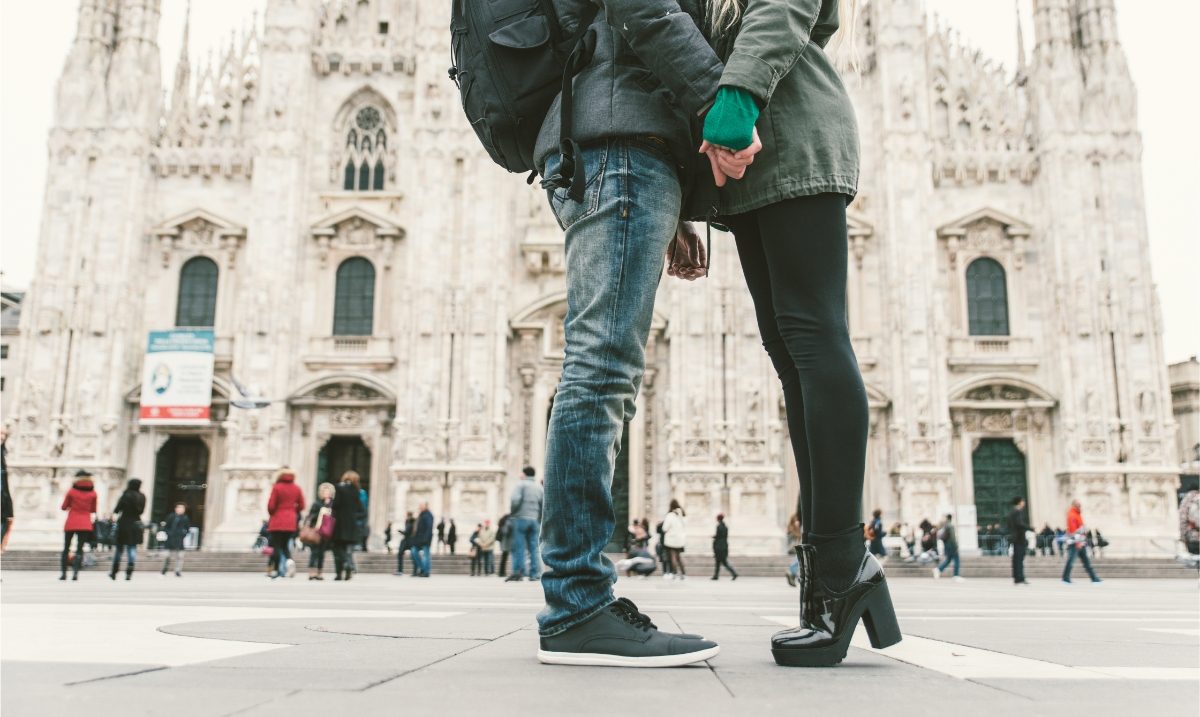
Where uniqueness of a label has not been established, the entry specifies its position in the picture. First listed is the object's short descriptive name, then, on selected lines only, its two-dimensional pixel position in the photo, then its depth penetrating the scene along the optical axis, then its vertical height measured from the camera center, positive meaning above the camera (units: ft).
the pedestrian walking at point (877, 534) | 57.36 -0.76
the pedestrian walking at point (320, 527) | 40.83 -0.61
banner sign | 70.79 +9.64
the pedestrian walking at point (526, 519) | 43.04 -0.12
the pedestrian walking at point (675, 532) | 49.47 -0.69
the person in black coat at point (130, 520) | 40.04 -0.41
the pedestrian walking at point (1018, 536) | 46.32 -0.63
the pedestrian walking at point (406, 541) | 53.96 -1.48
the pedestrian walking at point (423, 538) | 48.96 -1.18
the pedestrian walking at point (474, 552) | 54.85 -2.06
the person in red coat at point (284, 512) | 38.58 +0.02
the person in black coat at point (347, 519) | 40.14 -0.23
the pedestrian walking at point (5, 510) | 27.99 -0.04
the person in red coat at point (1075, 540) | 48.26 -0.78
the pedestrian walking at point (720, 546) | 51.60 -1.43
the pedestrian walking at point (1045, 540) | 69.36 -1.16
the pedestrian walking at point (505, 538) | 51.87 -1.22
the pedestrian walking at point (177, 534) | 45.87 -1.11
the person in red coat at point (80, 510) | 39.39 -0.01
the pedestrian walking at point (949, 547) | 53.88 -1.35
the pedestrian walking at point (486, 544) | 54.29 -1.61
